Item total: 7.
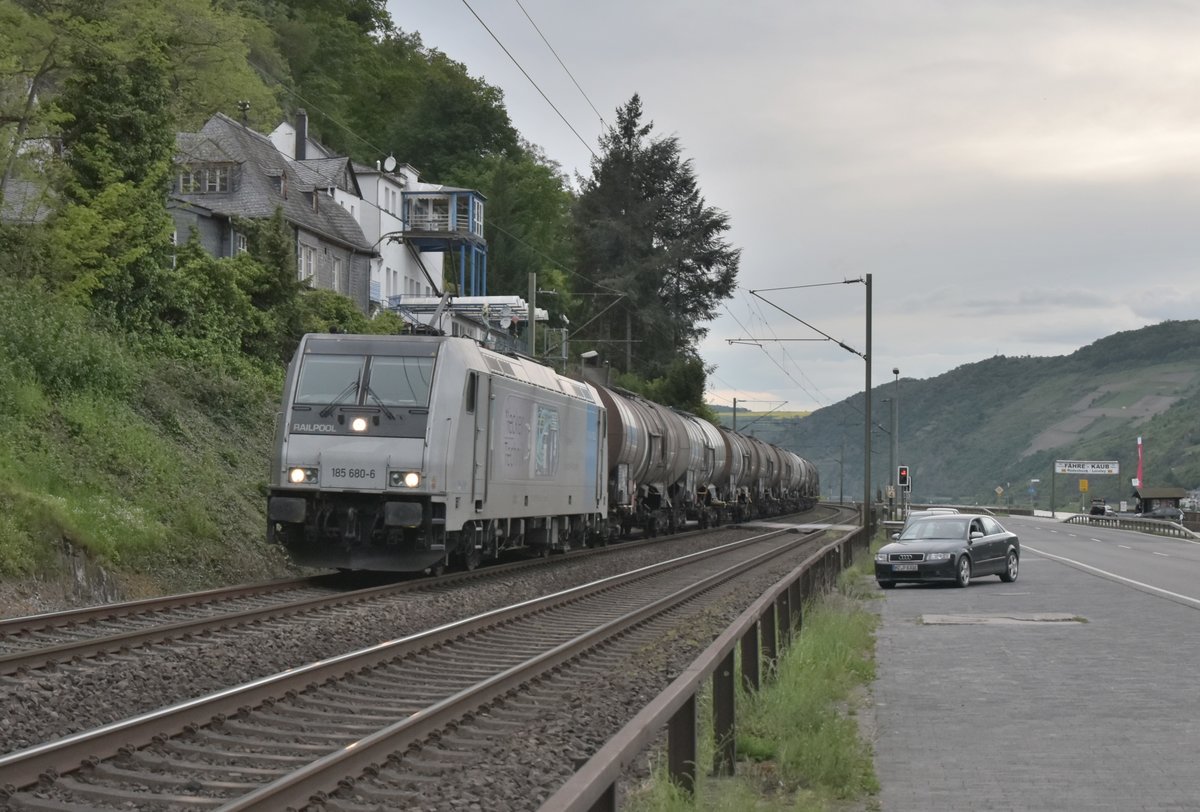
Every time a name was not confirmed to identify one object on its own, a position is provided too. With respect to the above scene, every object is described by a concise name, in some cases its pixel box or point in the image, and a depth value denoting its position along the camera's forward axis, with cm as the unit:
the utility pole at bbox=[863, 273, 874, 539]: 3959
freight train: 1875
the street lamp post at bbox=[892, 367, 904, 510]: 6238
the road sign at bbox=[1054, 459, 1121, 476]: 13146
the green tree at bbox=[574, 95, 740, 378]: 7169
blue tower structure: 7125
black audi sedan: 2559
